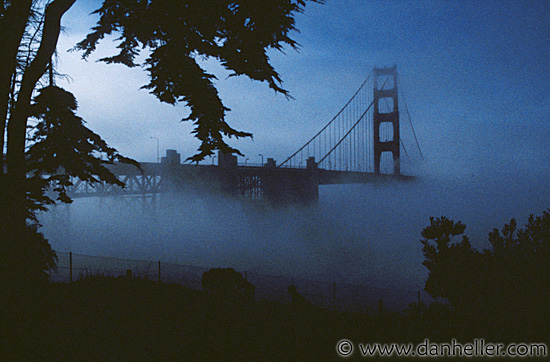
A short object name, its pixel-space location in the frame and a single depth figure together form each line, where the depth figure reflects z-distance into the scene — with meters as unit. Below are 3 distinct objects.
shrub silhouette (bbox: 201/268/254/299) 9.50
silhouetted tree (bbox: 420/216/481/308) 6.44
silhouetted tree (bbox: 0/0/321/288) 7.23
